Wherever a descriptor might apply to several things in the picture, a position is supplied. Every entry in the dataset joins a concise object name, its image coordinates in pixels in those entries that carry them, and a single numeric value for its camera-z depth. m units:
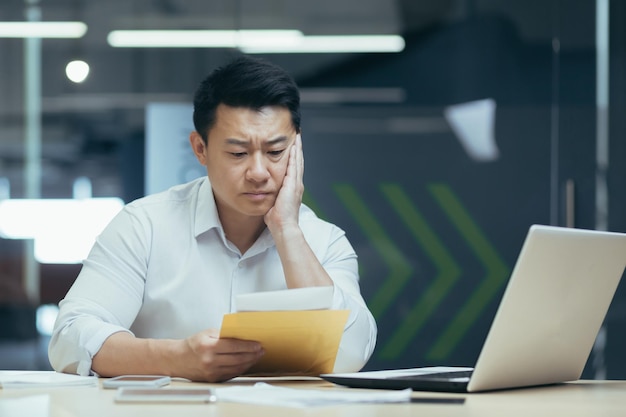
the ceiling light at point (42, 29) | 4.46
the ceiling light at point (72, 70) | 4.46
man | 2.44
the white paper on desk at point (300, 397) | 1.77
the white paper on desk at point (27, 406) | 1.75
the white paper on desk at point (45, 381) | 2.04
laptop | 1.85
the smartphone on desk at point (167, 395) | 1.82
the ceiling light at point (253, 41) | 4.45
